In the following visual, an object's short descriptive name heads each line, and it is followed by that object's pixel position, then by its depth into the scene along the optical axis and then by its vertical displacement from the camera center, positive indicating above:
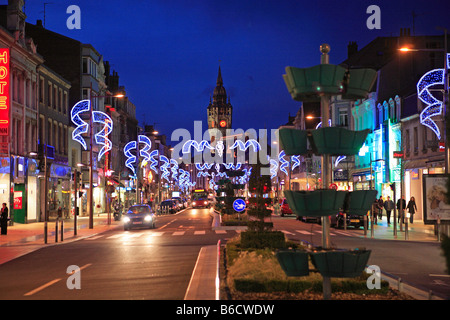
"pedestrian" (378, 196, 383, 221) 42.19 -1.22
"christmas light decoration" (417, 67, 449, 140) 35.91 +5.70
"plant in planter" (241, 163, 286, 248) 18.22 -1.25
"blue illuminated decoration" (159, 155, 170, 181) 105.00 +4.06
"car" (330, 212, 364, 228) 36.78 -1.88
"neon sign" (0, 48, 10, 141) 34.81 +5.57
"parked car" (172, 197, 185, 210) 80.71 -2.04
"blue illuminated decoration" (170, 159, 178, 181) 122.86 +5.11
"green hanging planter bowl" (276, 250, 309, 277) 9.46 -1.08
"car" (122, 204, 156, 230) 36.97 -1.70
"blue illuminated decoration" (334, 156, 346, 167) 66.06 +3.02
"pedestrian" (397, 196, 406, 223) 32.47 -0.89
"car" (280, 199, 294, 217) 56.28 -1.75
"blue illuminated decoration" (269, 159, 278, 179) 94.59 +3.67
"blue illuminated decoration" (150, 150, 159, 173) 104.74 +4.85
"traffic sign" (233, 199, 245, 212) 34.31 -0.88
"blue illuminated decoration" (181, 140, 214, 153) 65.24 +4.71
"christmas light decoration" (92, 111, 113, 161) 62.03 +7.12
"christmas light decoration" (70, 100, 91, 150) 49.47 +5.64
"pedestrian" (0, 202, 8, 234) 32.25 -1.39
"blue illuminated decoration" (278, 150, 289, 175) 90.70 +3.99
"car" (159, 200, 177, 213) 72.28 -1.82
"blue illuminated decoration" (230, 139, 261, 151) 51.48 +4.31
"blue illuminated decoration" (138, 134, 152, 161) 68.71 +5.62
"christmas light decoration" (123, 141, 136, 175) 67.50 +4.27
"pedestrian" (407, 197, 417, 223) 36.06 -1.01
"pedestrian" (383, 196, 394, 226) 39.81 -1.04
